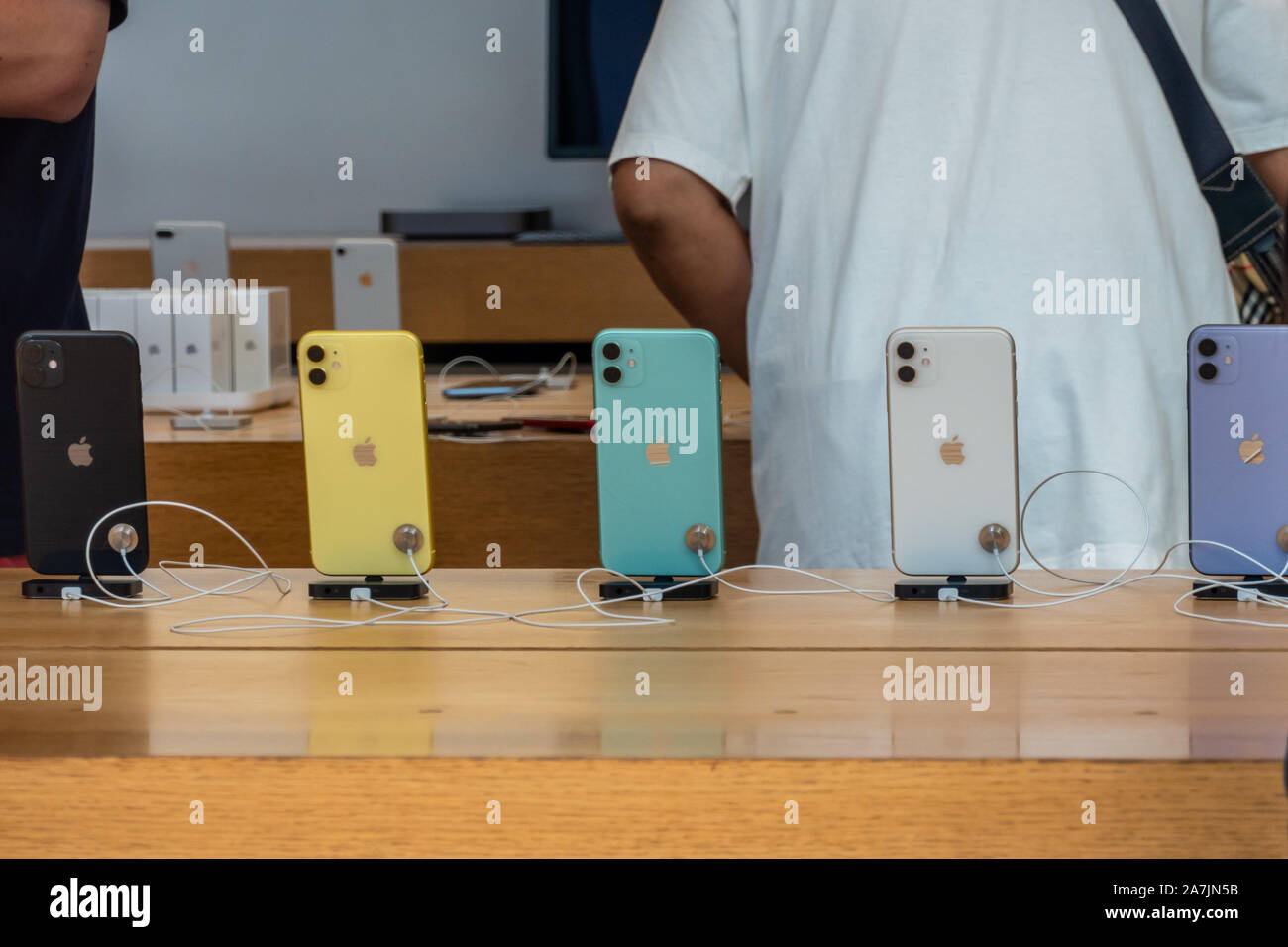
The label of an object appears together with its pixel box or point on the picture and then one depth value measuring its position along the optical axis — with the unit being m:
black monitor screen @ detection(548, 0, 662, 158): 4.51
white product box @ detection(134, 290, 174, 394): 2.88
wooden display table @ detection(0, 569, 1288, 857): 1.56
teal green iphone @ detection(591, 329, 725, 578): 1.85
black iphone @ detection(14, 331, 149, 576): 1.87
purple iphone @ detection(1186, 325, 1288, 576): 1.82
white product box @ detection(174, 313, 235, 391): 2.87
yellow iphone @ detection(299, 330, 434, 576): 1.86
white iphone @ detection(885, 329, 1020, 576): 1.84
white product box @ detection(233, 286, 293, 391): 2.91
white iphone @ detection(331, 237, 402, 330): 3.27
